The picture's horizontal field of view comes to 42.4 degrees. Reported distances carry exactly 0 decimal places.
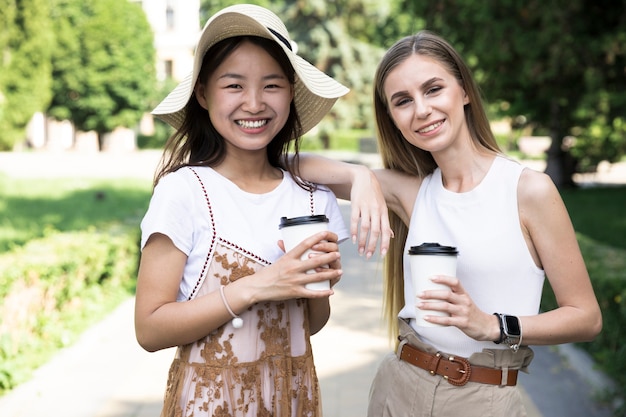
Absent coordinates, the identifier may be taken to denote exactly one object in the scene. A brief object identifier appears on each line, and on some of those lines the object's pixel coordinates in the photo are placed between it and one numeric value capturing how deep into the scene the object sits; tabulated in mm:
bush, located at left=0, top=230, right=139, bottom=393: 5566
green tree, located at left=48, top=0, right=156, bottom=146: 39188
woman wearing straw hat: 2096
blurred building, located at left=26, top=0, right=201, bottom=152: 52281
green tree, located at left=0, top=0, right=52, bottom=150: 29062
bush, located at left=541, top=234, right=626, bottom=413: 5145
